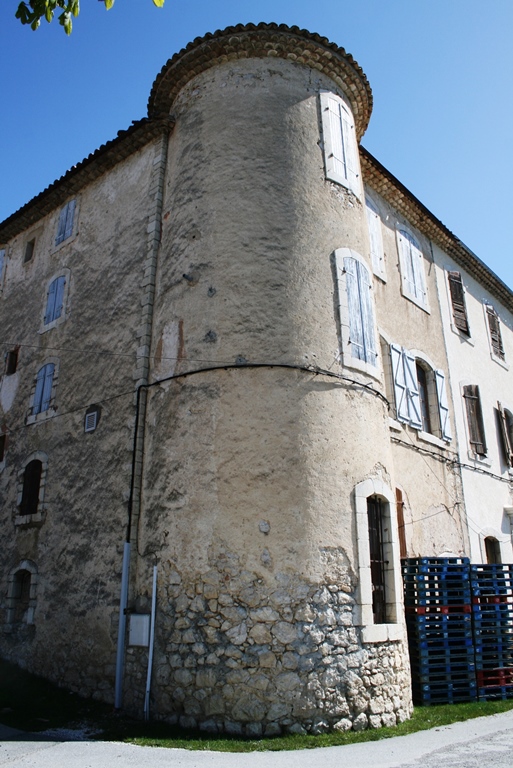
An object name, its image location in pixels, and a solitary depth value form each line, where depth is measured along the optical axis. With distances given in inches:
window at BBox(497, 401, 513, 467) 674.8
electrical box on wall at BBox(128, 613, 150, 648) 350.0
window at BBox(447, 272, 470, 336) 671.8
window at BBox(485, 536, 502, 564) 593.3
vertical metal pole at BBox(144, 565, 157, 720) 336.5
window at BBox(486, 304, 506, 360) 746.2
